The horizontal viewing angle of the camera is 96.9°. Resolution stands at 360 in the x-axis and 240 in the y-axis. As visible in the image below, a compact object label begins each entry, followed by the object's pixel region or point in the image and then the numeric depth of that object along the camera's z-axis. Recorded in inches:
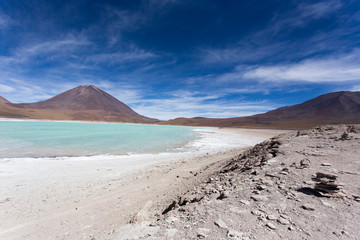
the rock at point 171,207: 134.0
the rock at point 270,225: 79.1
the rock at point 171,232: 80.2
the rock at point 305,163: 153.6
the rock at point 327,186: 102.8
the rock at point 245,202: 102.7
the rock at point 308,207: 92.5
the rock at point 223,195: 116.6
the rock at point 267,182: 124.8
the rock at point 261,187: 119.3
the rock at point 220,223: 82.2
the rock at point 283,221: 81.8
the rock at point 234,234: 74.8
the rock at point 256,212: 90.1
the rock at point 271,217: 85.8
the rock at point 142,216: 118.5
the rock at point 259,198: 105.7
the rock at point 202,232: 76.9
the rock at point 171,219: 94.1
